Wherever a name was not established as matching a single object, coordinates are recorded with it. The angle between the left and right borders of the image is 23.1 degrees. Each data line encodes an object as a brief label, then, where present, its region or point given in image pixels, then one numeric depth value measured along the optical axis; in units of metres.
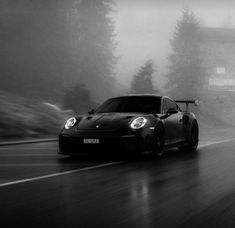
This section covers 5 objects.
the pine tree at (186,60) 67.44
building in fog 69.62
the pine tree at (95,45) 55.38
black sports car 11.45
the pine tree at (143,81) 50.28
